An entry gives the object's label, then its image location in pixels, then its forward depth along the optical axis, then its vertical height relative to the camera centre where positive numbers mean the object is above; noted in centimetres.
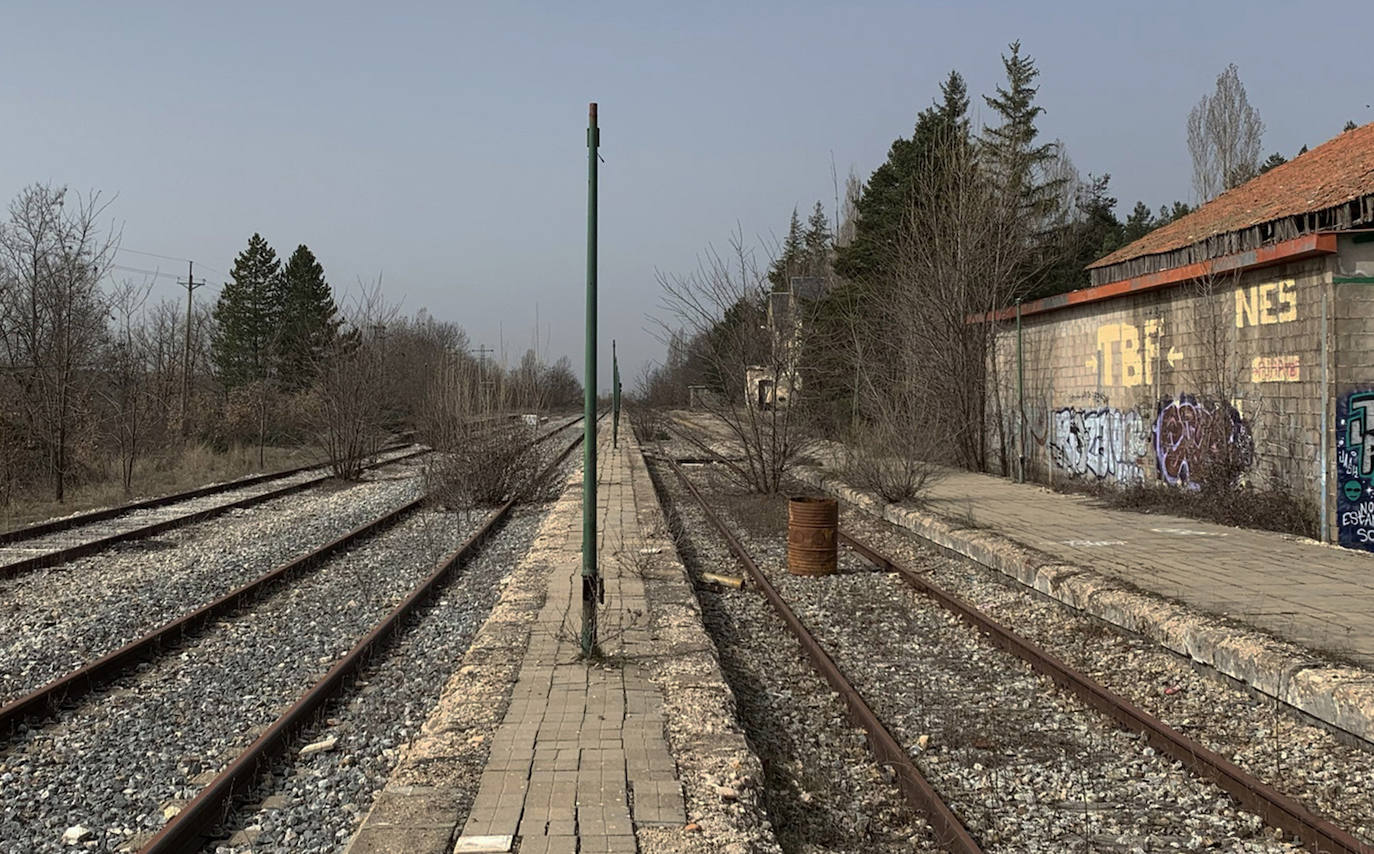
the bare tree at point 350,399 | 2339 +39
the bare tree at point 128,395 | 2158 +51
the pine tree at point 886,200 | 3381 +743
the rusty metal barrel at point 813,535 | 1159 -138
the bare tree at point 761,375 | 1630 +61
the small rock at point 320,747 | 591 -191
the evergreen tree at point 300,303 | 4703 +589
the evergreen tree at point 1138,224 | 5397 +1035
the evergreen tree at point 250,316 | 5278 +516
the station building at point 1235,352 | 1127 +80
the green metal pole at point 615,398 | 3457 +55
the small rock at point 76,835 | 473 -193
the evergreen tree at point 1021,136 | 4247 +1286
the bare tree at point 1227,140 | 5094 +1339
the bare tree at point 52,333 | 2022 +171
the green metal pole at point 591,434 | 675 -13
